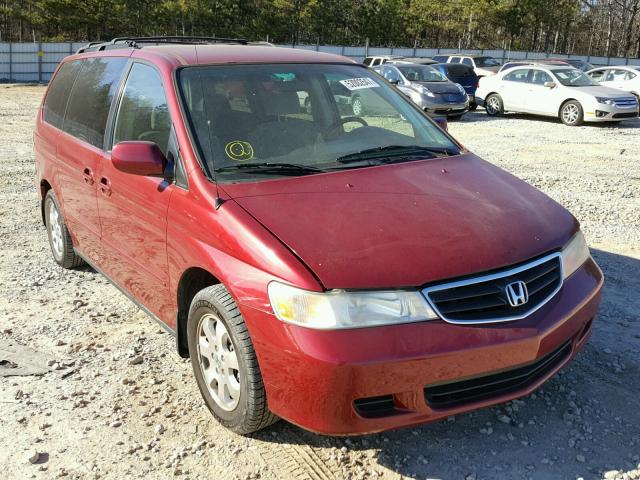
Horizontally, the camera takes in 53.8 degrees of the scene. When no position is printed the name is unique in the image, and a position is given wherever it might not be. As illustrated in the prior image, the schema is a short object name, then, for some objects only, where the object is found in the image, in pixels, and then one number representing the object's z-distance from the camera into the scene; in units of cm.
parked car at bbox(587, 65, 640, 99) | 1928
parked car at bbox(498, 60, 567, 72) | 1865
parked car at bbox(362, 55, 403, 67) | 2266
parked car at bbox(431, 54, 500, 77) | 2436
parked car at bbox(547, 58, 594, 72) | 2606
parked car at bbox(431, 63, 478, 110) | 2056
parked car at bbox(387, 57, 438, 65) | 1936
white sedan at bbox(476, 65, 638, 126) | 1567
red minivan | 250
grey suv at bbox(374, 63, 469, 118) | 1691
